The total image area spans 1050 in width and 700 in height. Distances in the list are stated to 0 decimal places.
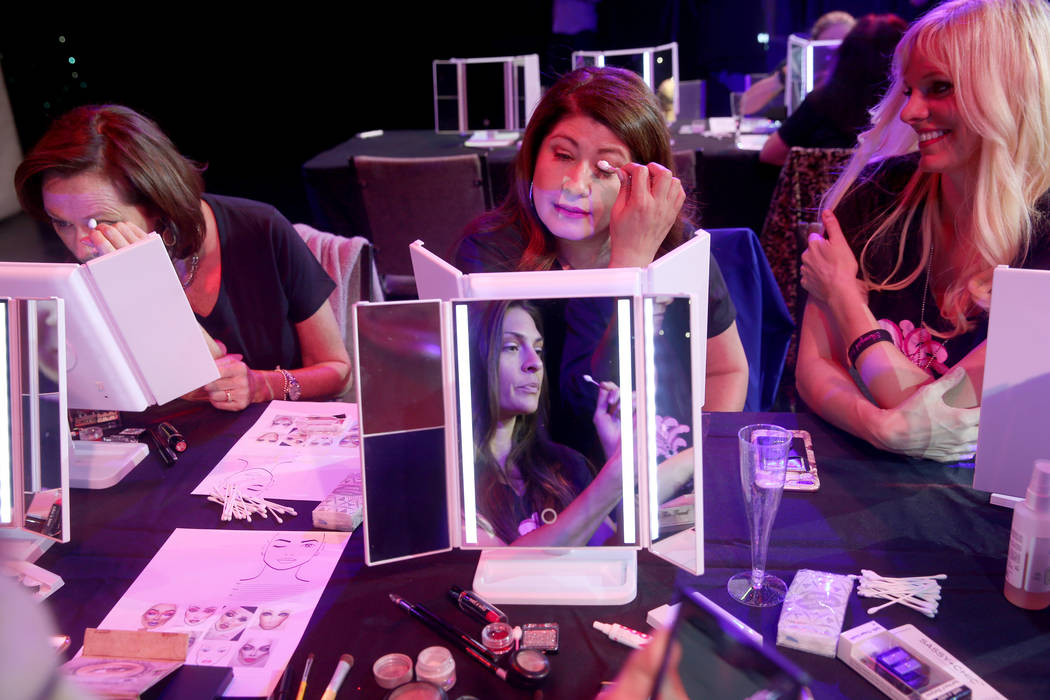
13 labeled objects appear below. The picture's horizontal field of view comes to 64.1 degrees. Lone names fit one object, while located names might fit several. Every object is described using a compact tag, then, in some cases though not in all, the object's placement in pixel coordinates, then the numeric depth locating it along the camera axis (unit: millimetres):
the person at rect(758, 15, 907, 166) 3531
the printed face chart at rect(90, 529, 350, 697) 1037
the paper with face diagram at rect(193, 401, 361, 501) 1432
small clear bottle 1069
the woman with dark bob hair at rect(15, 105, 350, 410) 1711
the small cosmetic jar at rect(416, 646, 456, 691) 978
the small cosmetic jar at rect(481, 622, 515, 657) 1022
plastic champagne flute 1107
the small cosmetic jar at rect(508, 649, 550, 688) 971
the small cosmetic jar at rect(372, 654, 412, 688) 977
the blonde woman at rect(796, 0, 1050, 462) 1515
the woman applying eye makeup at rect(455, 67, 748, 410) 1573
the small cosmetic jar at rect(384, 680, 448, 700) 946
